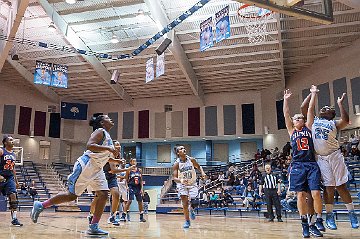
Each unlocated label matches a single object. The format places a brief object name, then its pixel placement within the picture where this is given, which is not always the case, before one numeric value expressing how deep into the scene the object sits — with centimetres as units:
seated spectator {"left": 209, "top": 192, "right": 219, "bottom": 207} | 1655
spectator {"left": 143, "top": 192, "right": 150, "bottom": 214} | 1920
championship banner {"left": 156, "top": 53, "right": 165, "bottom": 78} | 1702
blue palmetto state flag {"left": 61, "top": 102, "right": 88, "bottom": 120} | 2867
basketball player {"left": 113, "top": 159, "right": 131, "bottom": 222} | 956
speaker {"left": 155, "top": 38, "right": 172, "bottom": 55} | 1725
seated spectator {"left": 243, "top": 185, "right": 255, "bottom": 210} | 1469
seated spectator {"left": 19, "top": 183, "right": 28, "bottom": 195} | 2073
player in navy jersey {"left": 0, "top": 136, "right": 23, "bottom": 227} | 695
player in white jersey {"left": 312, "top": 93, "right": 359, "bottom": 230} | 545
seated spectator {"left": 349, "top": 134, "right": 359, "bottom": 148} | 1667
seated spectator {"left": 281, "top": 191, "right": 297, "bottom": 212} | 817
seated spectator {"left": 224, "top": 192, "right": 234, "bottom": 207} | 1610
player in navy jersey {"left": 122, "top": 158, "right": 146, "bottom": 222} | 1077
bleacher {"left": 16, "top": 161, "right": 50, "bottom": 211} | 2089
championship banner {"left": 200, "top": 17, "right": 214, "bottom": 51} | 1502
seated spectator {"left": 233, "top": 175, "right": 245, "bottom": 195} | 1749
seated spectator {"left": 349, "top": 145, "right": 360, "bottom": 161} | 1554
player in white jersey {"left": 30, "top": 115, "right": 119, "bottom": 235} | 494
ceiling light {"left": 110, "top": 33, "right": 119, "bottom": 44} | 2078
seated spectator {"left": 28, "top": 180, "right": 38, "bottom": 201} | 2066
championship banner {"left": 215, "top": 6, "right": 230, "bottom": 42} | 1394
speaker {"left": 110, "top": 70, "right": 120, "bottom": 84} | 2125
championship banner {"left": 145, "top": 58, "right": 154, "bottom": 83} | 1786
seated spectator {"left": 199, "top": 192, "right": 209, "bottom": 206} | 1706
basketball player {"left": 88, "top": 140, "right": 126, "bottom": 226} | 728
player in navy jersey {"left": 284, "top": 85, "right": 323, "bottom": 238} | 477
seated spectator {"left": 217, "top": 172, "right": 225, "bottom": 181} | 2001
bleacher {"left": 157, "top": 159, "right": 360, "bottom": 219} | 1165
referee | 1052
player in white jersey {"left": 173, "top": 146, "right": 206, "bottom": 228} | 729
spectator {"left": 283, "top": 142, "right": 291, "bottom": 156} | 1976
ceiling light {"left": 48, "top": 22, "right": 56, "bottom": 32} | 1883
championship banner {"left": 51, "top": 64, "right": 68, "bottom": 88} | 2009
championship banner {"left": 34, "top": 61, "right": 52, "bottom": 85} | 1938
